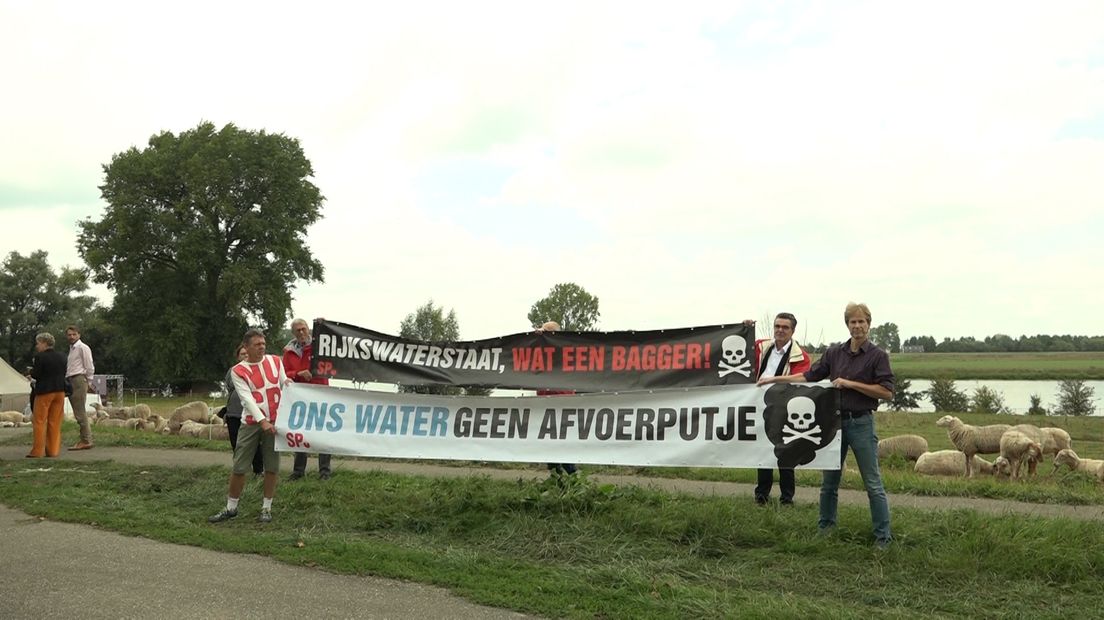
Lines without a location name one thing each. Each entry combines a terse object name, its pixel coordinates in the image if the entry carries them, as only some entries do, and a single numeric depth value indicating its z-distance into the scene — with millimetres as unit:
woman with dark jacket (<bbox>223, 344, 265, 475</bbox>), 9797
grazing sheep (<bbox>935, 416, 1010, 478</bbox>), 12398
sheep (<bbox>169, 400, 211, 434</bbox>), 18312
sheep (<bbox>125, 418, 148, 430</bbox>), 18378
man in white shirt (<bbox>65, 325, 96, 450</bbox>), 13008
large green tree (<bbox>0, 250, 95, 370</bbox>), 60656
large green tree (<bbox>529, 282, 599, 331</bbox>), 67500
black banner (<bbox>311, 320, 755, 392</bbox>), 7797
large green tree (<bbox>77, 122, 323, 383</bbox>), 45469
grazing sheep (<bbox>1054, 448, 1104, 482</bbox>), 11823
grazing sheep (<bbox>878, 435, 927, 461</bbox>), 14086
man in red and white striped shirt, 7645
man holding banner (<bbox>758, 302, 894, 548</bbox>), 6234
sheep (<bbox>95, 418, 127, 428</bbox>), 18594
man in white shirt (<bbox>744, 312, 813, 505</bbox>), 7629
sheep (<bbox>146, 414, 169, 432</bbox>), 18058
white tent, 22125
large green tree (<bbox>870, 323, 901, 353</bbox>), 50244
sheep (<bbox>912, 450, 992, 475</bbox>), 12086
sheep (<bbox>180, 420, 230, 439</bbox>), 15639
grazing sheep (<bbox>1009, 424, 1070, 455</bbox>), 13281
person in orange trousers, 12000
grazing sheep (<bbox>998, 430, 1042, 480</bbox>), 11281
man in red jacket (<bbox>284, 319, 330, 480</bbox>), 9367
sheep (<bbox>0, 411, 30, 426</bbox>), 19559
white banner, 7031
